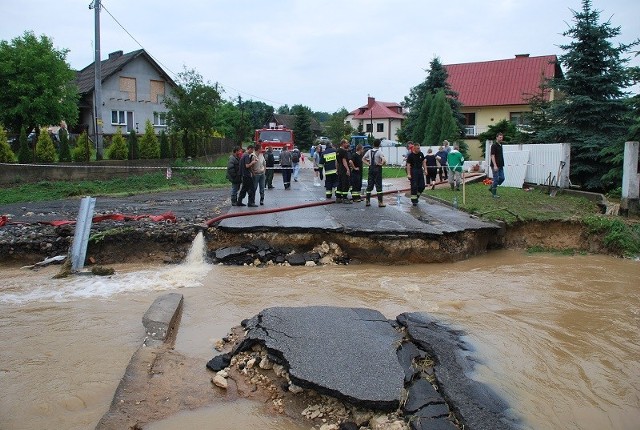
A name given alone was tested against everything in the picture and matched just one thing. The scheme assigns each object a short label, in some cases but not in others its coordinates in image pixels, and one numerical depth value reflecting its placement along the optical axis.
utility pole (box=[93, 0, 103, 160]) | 21.39
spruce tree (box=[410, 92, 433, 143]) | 35.75
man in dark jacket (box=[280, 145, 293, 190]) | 20.02
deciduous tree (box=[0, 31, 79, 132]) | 25.58
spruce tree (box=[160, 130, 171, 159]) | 27.06
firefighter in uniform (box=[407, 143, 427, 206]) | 14.09
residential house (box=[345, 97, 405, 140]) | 68.69
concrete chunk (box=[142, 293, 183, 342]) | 6.54
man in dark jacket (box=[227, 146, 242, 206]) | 14.05
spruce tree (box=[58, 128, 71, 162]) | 22.56
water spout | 10.75
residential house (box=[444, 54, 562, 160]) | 39.84
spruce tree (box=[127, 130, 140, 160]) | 25.35
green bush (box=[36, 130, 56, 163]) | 21.91
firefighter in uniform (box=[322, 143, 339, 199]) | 15.05
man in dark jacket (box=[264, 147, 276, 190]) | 19.21
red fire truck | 26.45
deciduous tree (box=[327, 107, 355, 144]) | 64.69
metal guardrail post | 10.01
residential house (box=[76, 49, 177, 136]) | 36.31
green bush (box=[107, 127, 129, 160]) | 24.61
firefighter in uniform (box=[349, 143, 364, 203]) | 14.35
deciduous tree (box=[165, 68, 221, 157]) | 30.64
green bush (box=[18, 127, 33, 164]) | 21.27
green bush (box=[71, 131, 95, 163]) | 23.08
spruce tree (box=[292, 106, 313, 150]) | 66.62
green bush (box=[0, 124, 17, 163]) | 20.78
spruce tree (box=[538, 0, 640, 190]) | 18.42
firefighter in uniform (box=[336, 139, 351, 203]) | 14.15
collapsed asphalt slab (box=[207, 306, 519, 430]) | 4.44
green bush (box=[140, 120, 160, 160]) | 26.14
